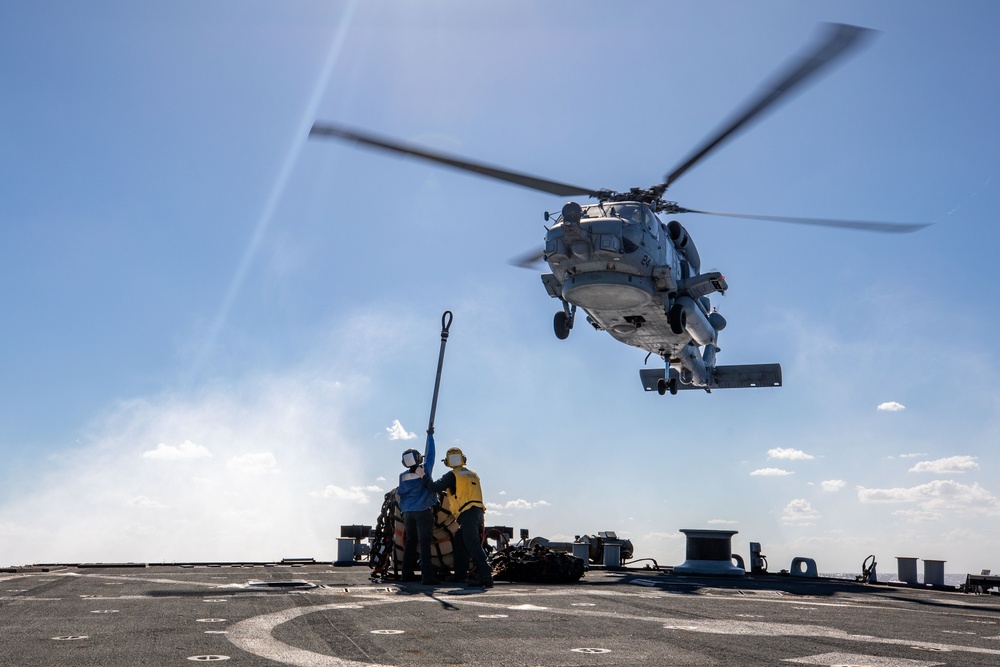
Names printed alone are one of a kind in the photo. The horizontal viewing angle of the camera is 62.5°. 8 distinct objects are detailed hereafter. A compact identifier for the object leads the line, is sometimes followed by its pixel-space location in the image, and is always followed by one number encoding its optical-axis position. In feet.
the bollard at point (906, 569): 72.54
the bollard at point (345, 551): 81.46
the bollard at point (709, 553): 72.49
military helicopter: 83.41
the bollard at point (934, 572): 67.92
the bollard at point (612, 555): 84.43
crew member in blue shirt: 50.11
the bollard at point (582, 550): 89.07
